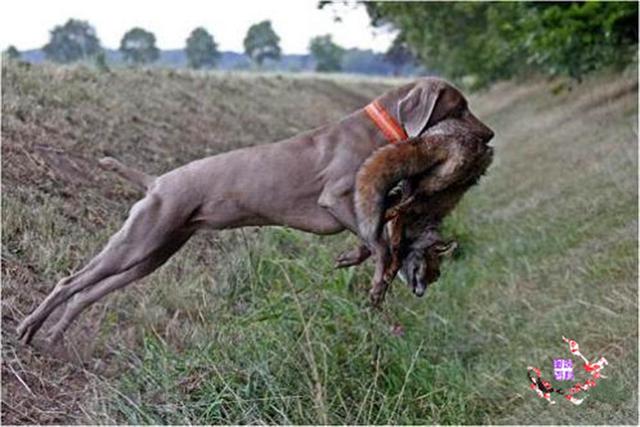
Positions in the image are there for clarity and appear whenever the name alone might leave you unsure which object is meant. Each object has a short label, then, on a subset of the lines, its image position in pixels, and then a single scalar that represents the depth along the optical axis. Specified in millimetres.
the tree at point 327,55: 65062
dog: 5344
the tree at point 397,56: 48812
